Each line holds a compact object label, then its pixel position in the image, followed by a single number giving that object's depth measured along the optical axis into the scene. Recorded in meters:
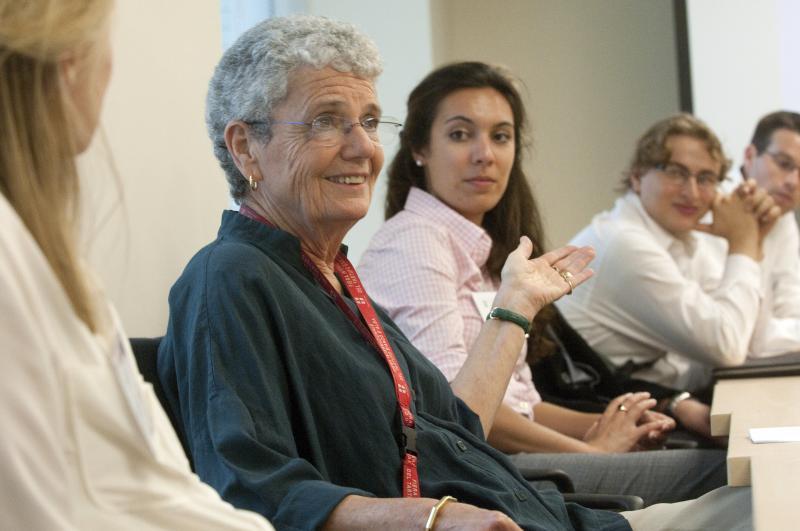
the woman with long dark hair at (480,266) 3.50
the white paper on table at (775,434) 3.14
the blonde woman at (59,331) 1.73
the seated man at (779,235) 4.21
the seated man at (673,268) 4.01
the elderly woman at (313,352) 2.92
